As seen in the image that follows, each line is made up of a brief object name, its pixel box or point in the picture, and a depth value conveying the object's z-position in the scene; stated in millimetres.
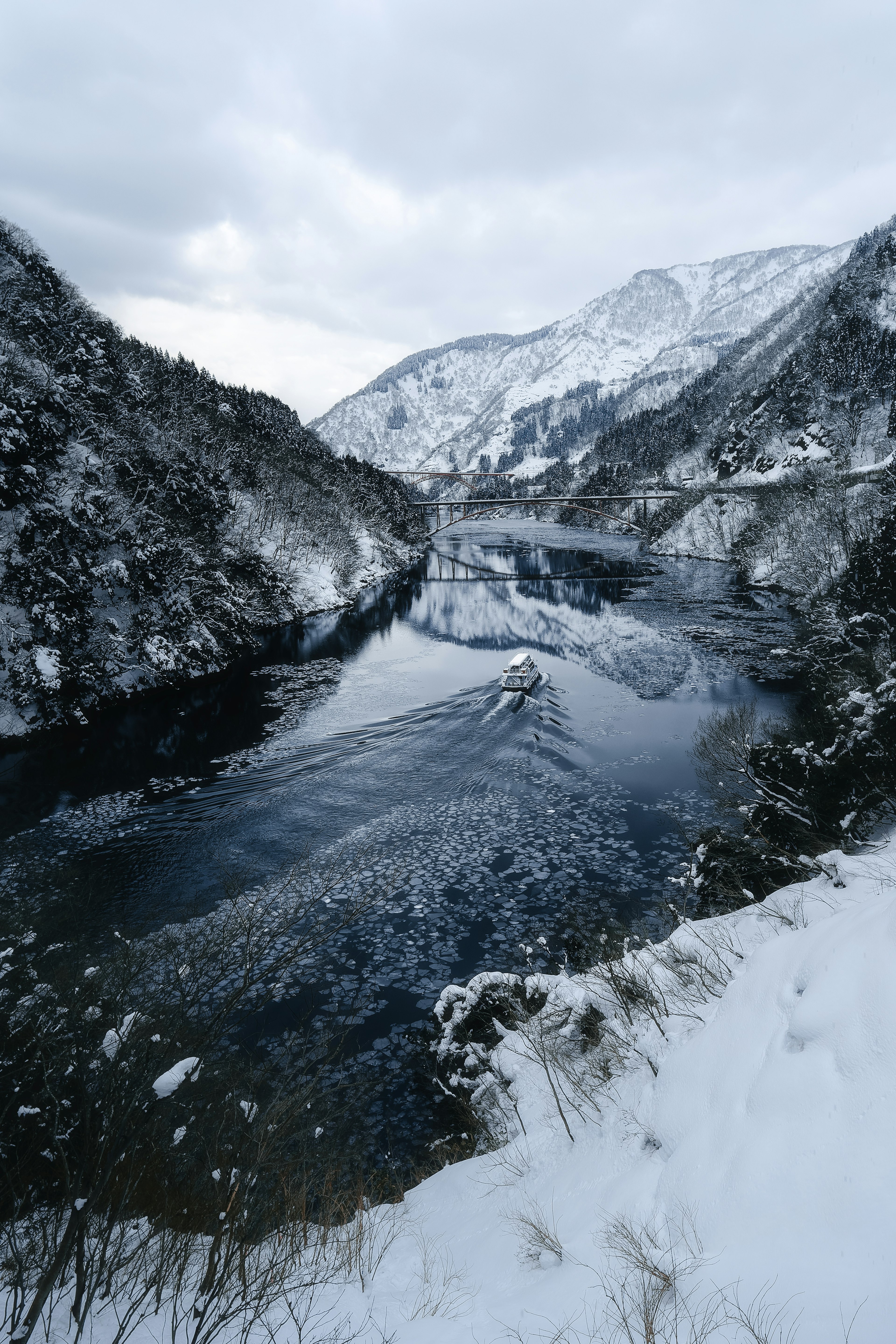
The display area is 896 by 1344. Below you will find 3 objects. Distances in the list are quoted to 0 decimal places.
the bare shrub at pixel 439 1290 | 6059
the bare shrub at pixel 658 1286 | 4418
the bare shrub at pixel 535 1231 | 6203
